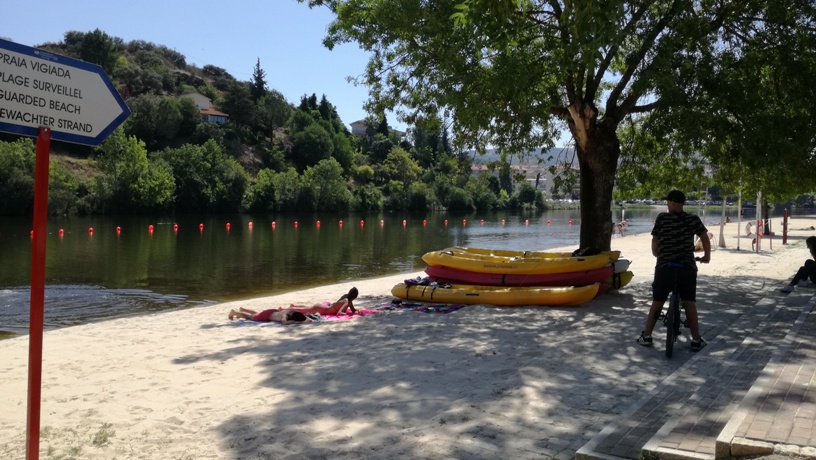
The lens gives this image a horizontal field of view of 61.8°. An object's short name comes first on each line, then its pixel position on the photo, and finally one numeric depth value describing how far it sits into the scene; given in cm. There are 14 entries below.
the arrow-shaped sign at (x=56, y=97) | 350
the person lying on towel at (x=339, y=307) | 1081
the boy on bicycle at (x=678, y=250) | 726
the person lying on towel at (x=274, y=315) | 1023
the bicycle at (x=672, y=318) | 715
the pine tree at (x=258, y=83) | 12862
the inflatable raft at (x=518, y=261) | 1170
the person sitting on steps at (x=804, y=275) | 1210
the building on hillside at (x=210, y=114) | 11894
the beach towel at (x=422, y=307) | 1105
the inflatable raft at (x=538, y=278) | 1165
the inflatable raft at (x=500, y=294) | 1112
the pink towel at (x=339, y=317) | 1050
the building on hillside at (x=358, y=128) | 17530
